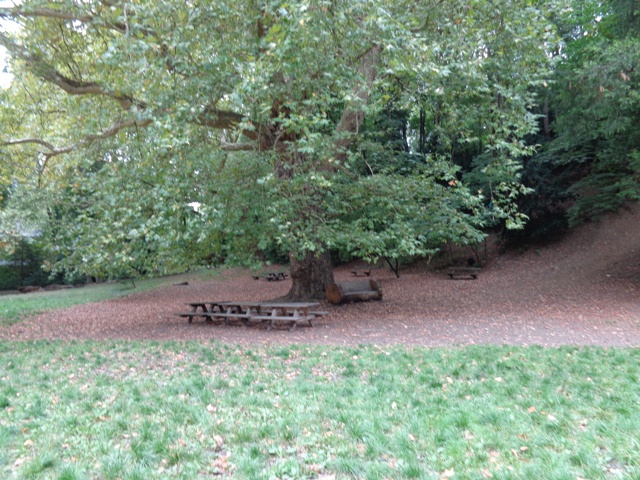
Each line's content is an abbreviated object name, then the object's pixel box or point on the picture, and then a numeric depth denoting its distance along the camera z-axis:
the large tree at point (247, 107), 7.97
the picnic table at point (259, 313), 10.34
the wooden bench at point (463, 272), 19.80
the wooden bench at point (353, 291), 13.57
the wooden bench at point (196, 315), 11.52
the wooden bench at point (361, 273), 22.03
